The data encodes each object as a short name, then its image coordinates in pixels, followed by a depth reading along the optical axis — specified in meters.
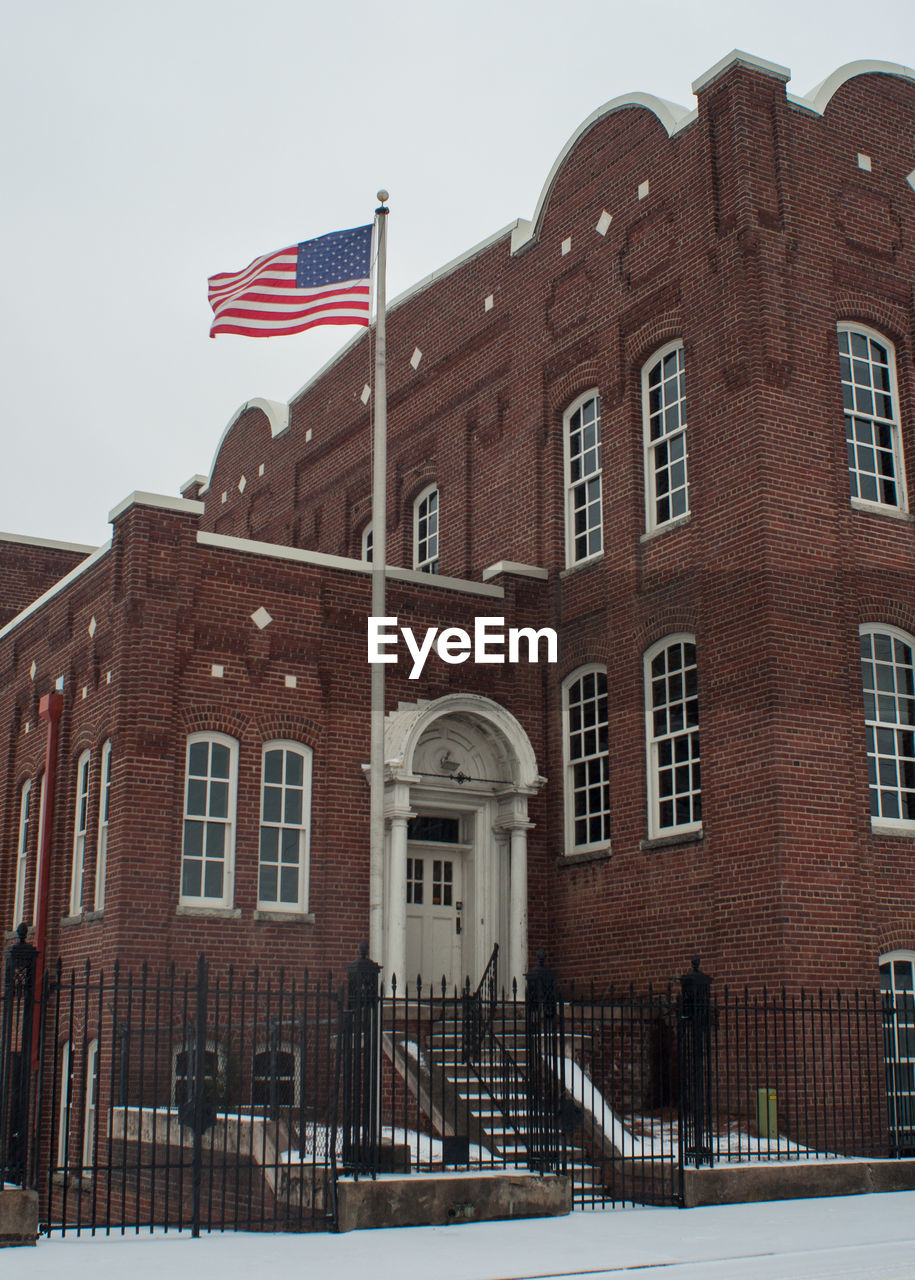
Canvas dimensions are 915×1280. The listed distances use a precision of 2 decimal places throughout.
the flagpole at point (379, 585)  16.48
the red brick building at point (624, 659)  17.14
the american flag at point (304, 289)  18.17
